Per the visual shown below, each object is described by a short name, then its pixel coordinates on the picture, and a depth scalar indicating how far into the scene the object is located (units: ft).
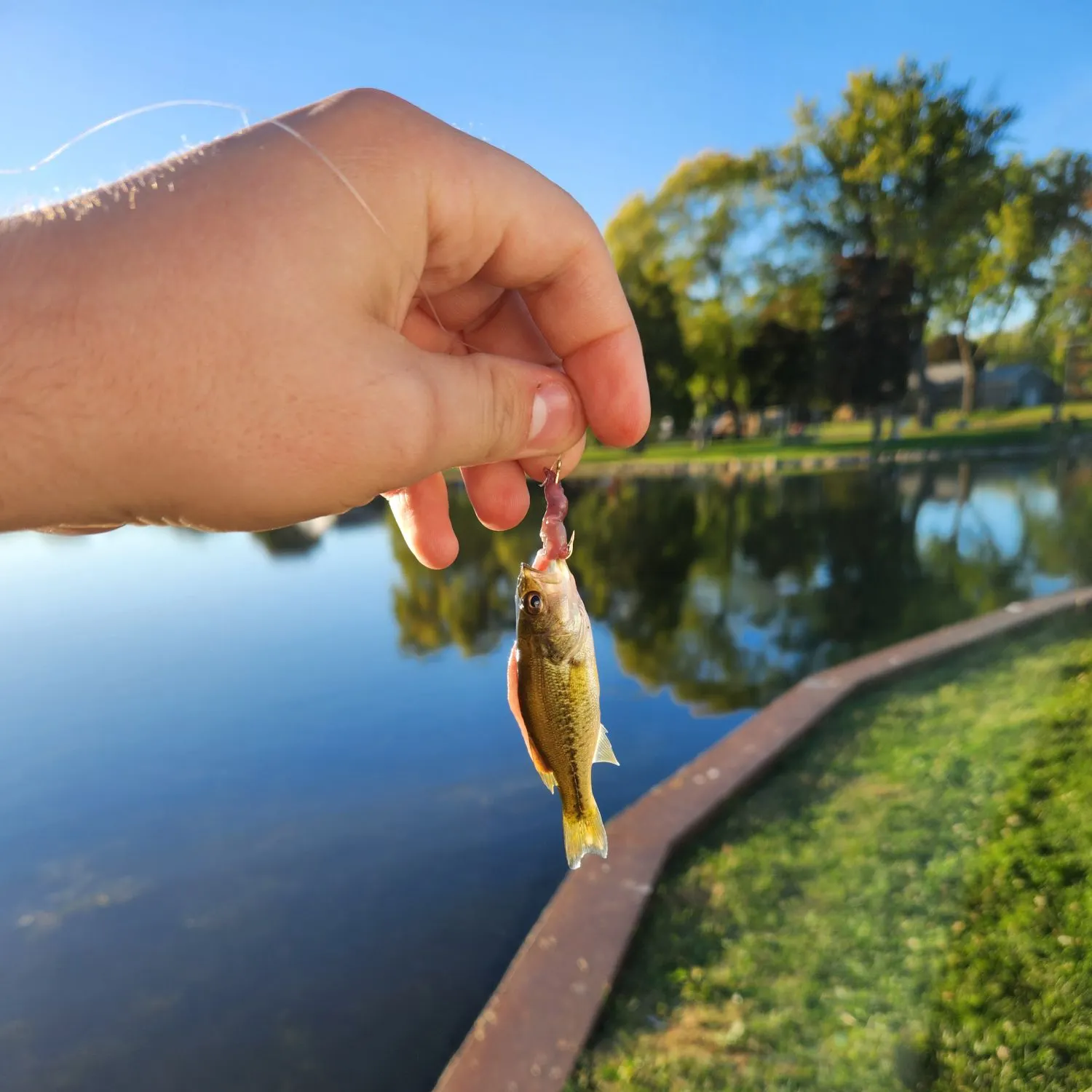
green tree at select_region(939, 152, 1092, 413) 109.70
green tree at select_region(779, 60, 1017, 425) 119.24
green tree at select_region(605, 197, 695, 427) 121.60
